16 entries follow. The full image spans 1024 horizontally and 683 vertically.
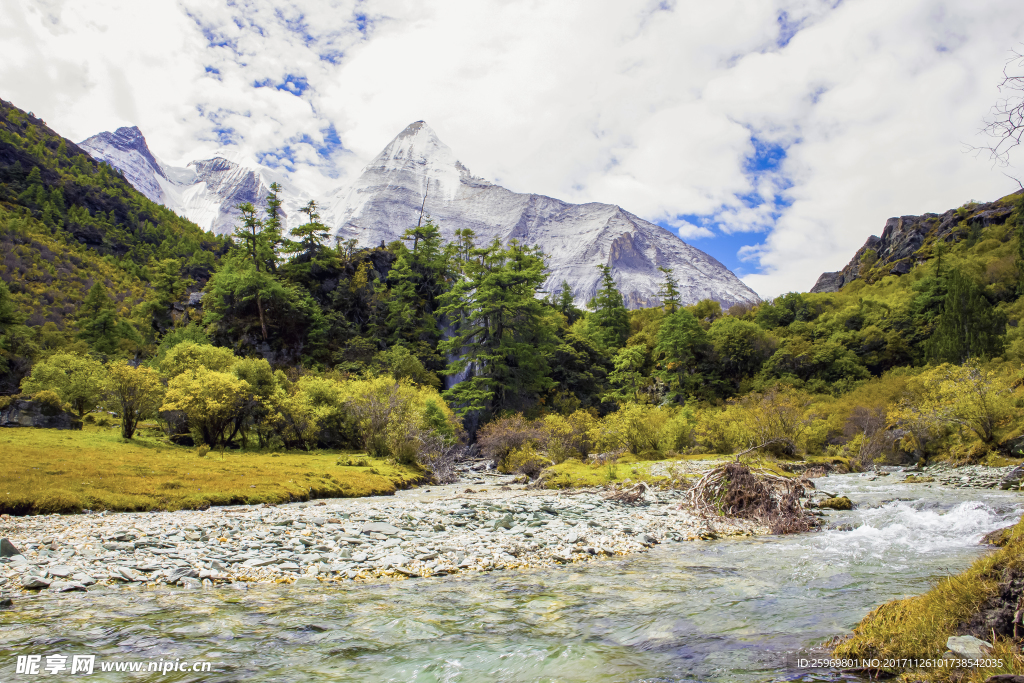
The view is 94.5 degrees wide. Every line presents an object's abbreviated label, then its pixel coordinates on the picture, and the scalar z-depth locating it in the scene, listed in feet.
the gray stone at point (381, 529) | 35.55
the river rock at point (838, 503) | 45.44
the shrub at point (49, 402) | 98.22
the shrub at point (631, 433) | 79.66
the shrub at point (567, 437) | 85.92
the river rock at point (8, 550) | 24.72
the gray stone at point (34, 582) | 21.48
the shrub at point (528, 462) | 84.79
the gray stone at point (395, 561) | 28.12
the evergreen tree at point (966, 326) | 112.78
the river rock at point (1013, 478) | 51.26
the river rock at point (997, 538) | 28.43
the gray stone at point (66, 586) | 21.54
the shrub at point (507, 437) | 93.09
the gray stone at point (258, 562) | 26.70
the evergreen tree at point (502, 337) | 125.29
